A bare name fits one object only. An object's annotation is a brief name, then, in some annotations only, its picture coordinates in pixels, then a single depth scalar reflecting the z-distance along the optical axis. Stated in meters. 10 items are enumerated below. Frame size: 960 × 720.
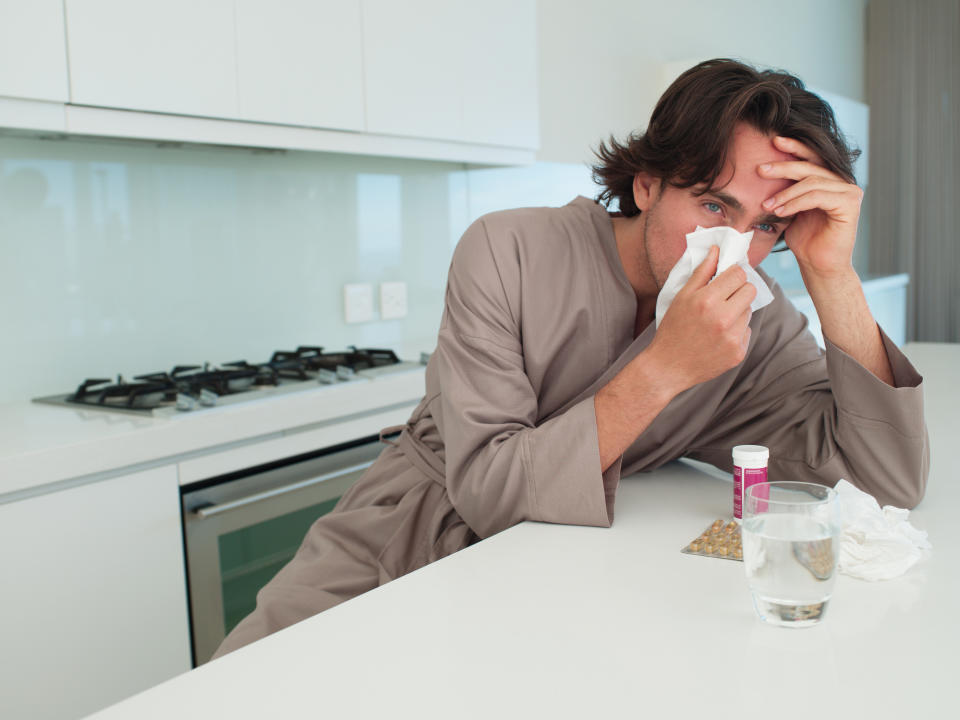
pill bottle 0.97
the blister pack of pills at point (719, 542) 0.91
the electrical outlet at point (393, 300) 2.88
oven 1.79
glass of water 0.73
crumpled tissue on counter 0.84
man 1.06
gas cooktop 1.86
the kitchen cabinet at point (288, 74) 1.72
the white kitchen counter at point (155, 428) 1.53
